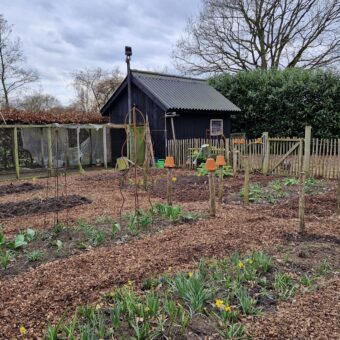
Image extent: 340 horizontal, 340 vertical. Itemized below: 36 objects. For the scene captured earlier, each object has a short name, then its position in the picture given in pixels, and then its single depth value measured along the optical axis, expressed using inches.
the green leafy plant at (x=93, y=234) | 182.9
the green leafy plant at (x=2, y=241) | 173.7
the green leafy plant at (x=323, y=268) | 140.3
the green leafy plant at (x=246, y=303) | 109.5
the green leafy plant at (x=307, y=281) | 129.0
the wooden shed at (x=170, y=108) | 646.5
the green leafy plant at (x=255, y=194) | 311.6
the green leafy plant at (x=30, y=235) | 186.1
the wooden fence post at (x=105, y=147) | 651.2
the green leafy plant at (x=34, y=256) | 159.2
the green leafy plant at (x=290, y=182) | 389.4
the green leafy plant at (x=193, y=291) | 111.2
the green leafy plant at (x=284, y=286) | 120.9
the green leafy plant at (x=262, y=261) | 140.6
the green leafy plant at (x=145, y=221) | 208.8
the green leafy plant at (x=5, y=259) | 150.8
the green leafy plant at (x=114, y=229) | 194.4
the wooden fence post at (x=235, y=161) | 507.4
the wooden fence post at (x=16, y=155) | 499.8
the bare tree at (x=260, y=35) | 959.0
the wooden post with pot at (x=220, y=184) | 299.5
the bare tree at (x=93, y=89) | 1219.9
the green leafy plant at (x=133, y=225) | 198.4
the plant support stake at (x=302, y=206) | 192.2
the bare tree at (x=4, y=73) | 923.4
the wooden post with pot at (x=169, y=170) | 257.9
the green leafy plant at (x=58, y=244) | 173.6
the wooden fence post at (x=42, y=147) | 637.3
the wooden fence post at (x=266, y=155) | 494.1
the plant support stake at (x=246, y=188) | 270.1
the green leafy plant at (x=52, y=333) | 94.9
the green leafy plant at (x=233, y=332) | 96.5
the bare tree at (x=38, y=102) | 1066.5
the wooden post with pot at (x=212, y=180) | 230.4
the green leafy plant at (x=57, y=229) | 195.9
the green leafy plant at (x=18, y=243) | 172.7
